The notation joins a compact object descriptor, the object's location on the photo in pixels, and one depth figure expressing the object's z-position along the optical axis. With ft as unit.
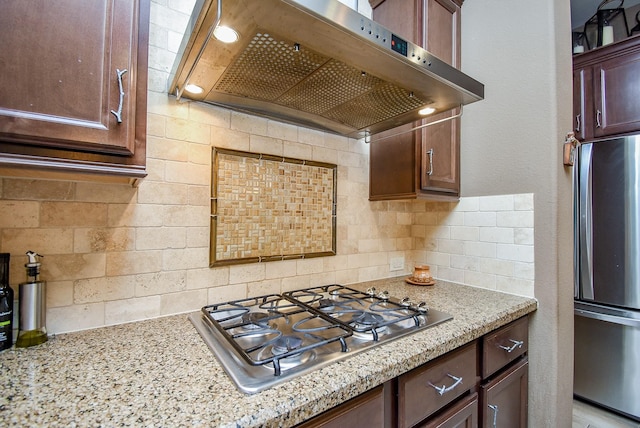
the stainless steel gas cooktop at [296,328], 2.37
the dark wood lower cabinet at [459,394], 2.50
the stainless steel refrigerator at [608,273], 6.19
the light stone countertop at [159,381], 1.83
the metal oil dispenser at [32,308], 2.75
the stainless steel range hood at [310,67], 2.51
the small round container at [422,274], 5.60
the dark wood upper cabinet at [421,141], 5.03
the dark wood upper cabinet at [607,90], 6.60
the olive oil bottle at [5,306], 2.63
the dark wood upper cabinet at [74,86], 2.09
